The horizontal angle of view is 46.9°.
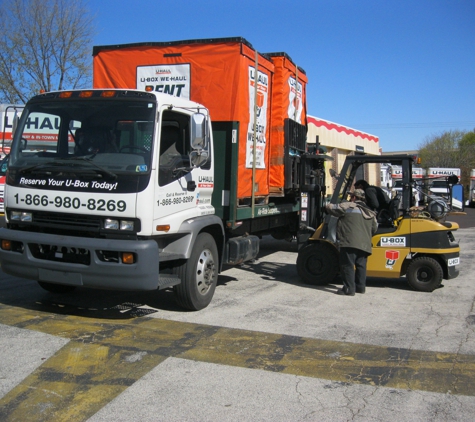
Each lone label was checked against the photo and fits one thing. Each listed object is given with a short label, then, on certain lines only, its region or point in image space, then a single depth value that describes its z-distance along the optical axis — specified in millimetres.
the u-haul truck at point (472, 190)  43581
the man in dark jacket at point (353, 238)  8273
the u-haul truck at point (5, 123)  6859
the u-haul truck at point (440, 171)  42906
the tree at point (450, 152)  66562
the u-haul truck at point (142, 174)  6023
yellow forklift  8555
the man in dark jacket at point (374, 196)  8906
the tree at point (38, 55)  26984
